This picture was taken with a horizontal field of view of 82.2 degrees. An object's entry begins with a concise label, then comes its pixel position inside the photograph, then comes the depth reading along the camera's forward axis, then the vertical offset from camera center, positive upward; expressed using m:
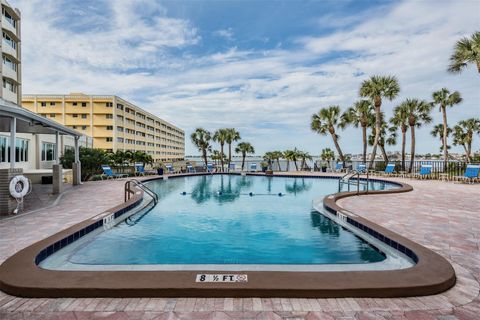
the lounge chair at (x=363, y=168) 23.81 -0.55
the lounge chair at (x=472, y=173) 14.91 -0.62
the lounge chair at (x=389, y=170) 20.92 -0.64
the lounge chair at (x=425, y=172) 18.03 -0.67
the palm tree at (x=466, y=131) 34.46 +4.01
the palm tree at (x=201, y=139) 37.34 +3.06
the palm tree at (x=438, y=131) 38.12 +4.35
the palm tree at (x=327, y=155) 29.48 +0.72
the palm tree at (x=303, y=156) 30.09 +0.61
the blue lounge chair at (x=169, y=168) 24.62 -0.59
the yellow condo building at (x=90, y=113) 45.78 +8.19
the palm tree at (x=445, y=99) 25.67 +5.90
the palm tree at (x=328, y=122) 27.91 +4.14
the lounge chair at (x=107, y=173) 18.73 -0.80
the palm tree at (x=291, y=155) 30.38 +0.73
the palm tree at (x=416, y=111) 25.83 +4.82
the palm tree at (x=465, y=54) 11.99 +4.90
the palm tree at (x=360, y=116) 26.61 +4.53
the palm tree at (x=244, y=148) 38.59 +1.90
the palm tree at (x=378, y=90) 23.69 +6.29
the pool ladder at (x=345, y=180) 14.44 -1.22
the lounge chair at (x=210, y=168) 27.73 -0.66
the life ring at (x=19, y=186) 7.25 -0.69
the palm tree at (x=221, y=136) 37.03 +3.43
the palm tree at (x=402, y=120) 26.86 +4.26
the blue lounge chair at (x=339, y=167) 25.64 -0.50
